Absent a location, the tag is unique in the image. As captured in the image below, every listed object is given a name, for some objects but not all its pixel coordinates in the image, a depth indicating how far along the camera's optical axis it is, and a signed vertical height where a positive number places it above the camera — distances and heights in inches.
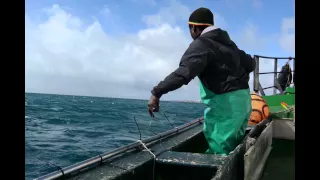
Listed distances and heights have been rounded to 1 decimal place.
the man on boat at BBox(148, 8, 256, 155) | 108.1 +3.1
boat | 89.3 -23.2
